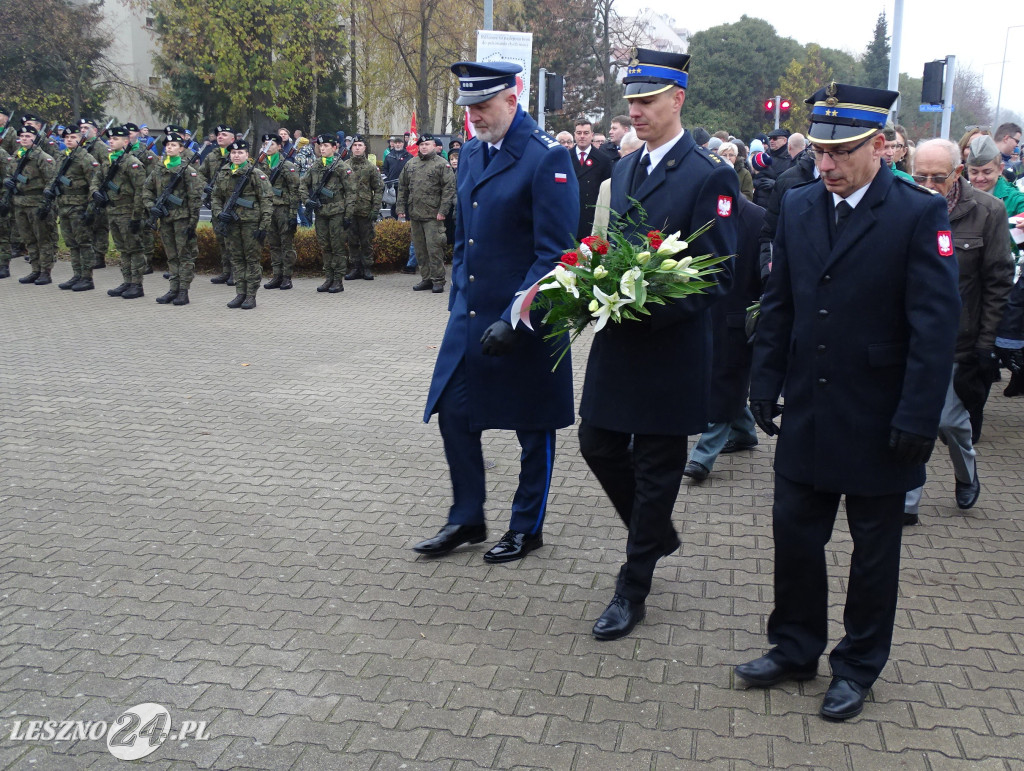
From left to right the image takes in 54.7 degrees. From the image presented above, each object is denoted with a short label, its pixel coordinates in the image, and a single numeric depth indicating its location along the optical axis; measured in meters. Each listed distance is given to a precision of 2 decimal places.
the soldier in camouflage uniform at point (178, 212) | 13.06
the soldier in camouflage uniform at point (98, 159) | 14.32
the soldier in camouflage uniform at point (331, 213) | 14.46
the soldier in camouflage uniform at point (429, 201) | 14.10
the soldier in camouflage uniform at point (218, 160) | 13.53
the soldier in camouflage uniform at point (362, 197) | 14.56
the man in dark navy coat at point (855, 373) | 3.25
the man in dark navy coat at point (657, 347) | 3.88
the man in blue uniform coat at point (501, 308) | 4.46
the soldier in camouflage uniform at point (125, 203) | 13.48
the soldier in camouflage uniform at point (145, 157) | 13.83
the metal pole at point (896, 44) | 15.24
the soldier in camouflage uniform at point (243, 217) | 13.07
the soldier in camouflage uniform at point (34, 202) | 14.67
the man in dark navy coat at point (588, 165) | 13.82
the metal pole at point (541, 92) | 20.26
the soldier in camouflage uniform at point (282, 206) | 14.35
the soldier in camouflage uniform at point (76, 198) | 13.99
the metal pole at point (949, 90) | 16.28
